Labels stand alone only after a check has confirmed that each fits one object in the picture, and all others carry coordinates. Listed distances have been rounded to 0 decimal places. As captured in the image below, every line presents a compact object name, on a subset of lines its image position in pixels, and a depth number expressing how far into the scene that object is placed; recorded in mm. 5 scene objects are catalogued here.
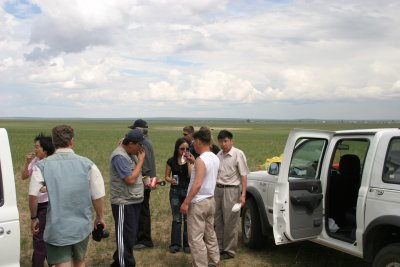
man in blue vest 3734
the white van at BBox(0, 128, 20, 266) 3568
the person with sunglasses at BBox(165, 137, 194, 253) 6488
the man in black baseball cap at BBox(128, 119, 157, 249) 6660
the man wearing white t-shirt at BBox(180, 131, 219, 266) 5086
